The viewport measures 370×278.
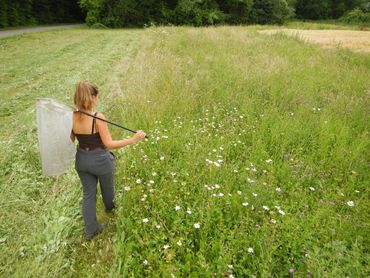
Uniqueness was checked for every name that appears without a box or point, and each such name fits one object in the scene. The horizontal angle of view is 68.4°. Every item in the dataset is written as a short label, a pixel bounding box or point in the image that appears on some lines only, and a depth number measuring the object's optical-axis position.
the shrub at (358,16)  45.84
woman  2.74
